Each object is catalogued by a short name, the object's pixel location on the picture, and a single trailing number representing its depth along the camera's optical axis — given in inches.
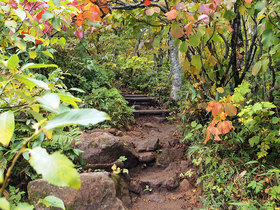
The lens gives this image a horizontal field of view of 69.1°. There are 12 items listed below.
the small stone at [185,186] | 115.7
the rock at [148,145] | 146.0
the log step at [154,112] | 231.6
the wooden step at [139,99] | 268.5
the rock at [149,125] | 205.2
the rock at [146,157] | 136.7
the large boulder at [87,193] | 77.8
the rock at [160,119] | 221.0
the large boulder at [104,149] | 116.6
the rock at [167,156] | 139.5
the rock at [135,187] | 116.6
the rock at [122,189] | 99.8
